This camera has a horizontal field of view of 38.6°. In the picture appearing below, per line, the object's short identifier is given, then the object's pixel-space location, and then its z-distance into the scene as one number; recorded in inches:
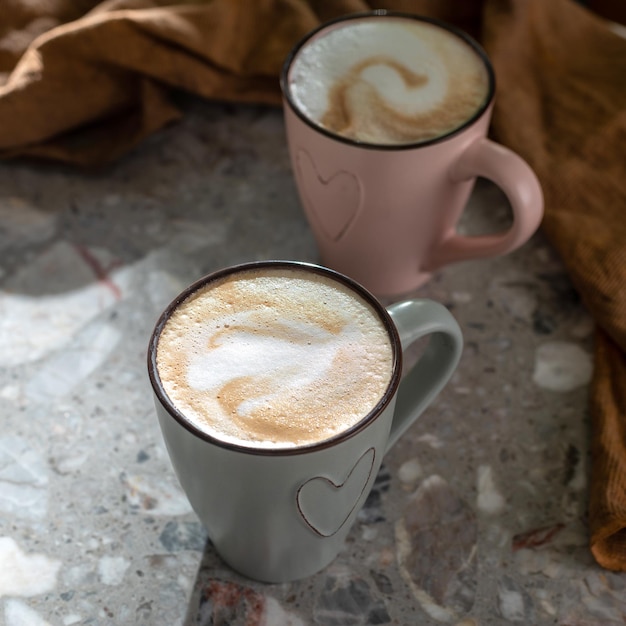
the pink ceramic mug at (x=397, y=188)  26.7
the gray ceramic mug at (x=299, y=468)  19.2
